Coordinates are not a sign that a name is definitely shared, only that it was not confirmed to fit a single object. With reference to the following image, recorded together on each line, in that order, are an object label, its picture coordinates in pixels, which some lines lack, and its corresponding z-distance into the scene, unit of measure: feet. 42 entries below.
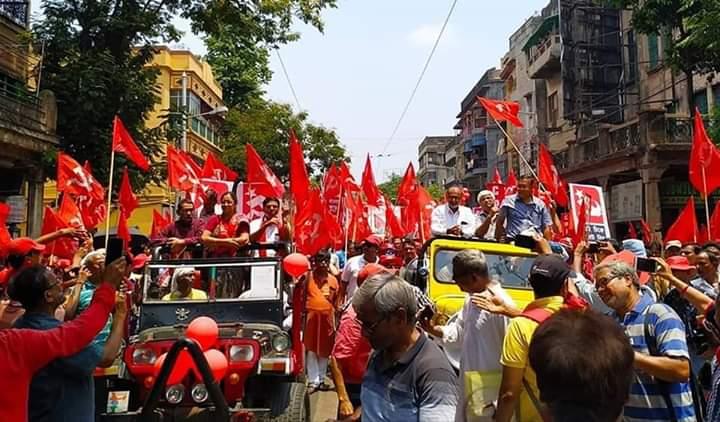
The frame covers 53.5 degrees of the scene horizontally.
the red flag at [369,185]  52.29
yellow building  94.29
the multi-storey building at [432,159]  316.19
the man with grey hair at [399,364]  8.95
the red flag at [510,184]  49.01
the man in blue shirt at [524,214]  25.06
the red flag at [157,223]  42.43
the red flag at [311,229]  33.32
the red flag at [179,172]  44.01
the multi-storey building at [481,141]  187.93
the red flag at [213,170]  47.26
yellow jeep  24.64
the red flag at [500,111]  40.81
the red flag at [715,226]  31.01
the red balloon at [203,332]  17.65
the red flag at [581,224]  31.75
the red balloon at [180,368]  16.84
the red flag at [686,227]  33.96
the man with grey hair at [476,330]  11.93
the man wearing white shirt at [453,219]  29.86
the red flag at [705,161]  32.63
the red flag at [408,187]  50.16
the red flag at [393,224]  52.47
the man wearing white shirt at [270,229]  25.00
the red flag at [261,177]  35.63
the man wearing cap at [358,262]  30.25
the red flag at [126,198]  39.68
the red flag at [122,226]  30.45
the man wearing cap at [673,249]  26.73
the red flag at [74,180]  34.14
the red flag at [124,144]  32.55
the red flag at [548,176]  45.55
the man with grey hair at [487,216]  29.12
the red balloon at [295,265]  22.23
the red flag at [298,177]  33.76
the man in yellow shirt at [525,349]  10.90
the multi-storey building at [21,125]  52.34
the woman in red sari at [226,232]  22.80
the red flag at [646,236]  48.22
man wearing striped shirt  10.94
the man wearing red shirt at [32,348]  9.62
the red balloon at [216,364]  16.99
